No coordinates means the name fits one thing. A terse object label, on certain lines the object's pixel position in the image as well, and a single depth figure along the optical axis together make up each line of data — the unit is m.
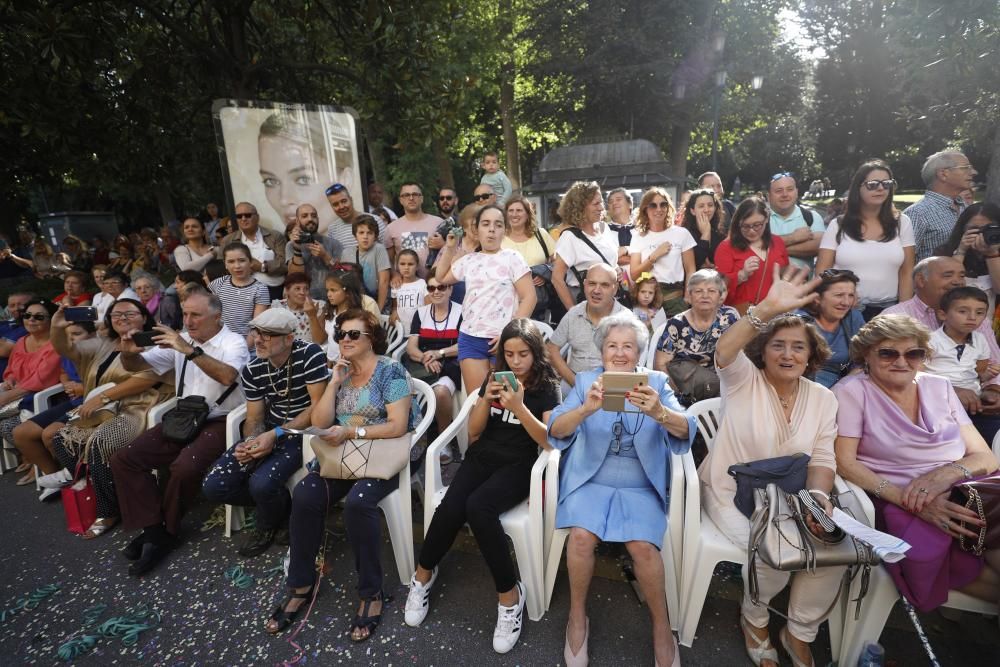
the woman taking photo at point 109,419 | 3.40
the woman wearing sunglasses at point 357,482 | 2.57
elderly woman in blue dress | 2.21
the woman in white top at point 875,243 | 3.53
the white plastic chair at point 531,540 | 2.46
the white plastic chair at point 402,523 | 2.76
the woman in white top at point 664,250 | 4.25
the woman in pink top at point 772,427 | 2.13
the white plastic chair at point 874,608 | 2.05
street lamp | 12.80
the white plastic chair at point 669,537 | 2.37
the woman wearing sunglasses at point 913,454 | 2.00
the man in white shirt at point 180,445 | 3.15
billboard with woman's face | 5.51
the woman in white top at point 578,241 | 4.21
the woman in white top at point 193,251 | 5.55
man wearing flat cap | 2.97
